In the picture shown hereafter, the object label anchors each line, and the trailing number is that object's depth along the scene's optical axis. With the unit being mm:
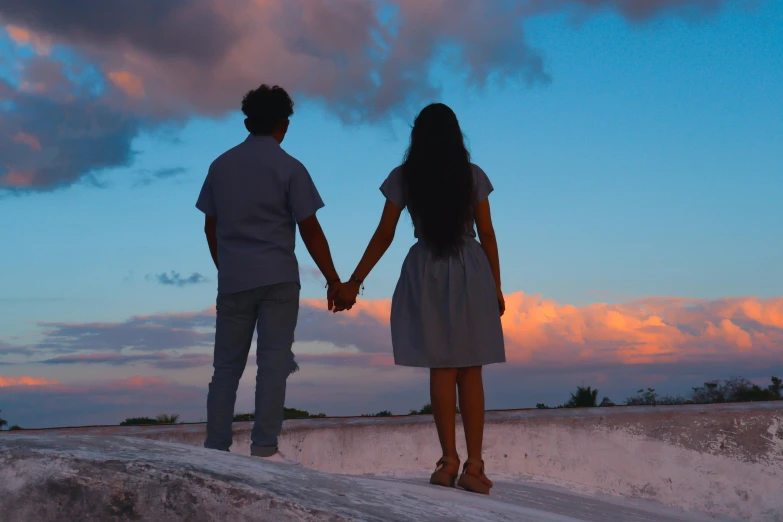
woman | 3906
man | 4180
